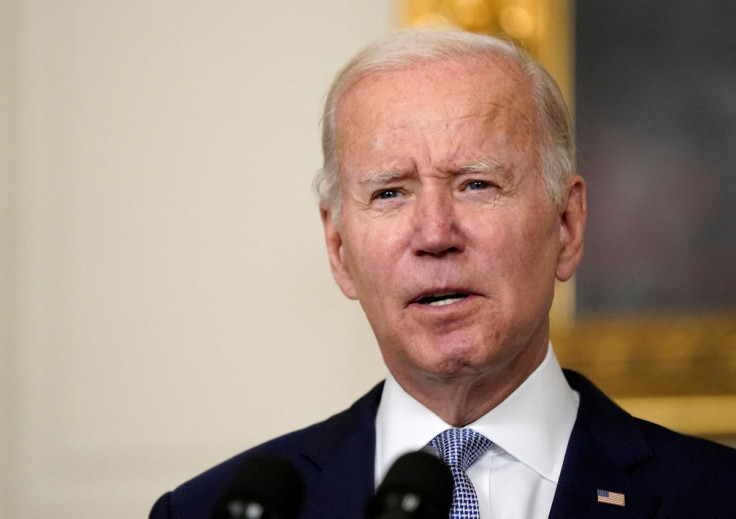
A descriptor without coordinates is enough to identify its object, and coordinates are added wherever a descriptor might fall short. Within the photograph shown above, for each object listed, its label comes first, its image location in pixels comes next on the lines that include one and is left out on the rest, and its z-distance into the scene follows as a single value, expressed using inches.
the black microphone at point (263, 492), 151.7
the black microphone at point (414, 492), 150.8
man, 161.4
